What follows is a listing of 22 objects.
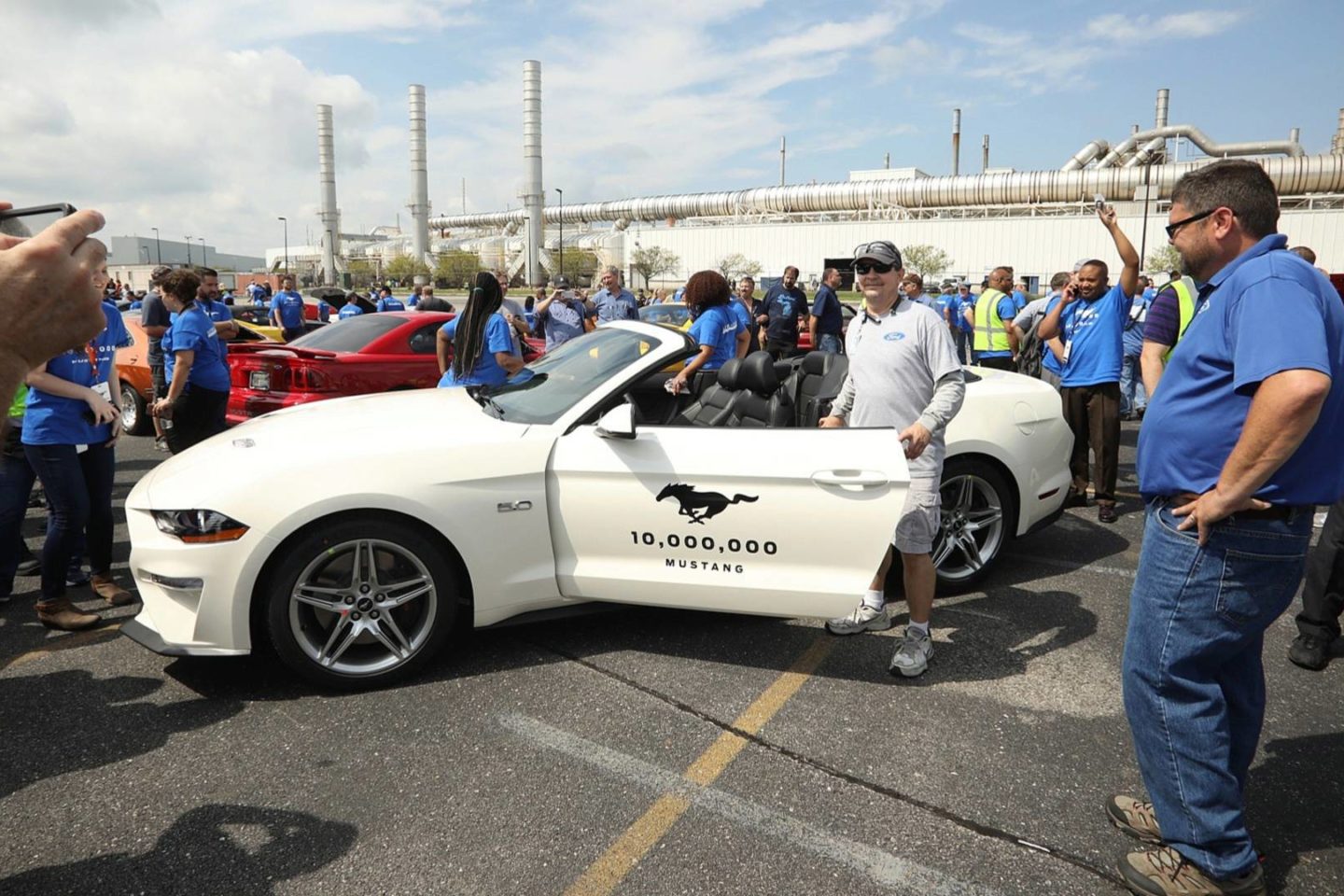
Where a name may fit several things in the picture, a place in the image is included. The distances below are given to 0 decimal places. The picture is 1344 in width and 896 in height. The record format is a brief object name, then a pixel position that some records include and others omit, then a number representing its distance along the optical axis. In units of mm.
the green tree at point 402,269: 94488
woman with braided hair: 5656
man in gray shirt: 3443
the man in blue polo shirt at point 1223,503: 1986
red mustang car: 7148
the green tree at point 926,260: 72375
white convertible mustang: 3164
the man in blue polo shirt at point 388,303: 15992
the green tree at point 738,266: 80688
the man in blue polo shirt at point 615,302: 11516
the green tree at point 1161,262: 65062
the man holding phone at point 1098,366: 6082
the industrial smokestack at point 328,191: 83688
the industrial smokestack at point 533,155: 68750
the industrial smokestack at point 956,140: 92188
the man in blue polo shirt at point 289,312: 13164
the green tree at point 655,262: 86375
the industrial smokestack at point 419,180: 77750
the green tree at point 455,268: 91938
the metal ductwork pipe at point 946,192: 61125
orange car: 9023
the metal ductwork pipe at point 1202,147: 63531
